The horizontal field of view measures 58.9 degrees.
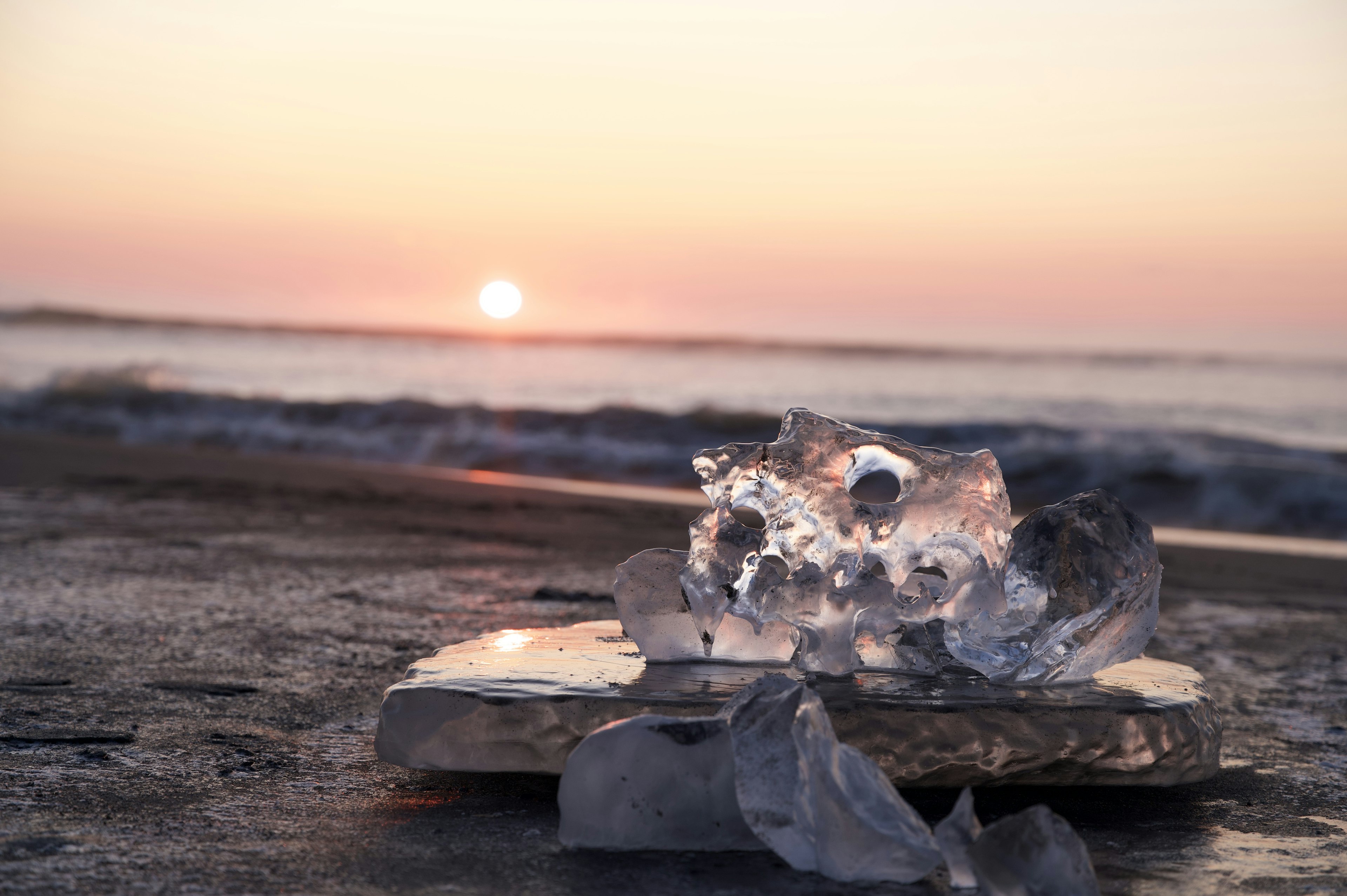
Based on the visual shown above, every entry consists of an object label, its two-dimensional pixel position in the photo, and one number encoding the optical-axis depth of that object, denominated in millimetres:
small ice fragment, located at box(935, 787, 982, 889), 1903
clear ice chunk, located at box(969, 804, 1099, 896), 1810
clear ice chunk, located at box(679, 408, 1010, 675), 2580
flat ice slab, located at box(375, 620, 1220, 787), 2318
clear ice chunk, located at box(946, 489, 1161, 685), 2615
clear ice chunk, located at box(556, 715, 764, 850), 2057
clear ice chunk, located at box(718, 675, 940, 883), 1909
